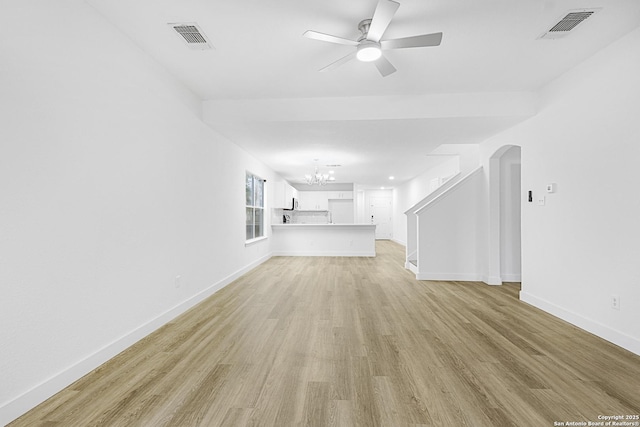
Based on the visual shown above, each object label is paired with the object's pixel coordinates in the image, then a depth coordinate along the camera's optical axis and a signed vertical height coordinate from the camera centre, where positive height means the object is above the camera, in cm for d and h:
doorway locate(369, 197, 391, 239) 1321 -18
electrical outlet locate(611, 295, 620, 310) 246 -82
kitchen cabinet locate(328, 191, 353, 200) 1159 +68
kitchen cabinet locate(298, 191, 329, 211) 1151 +45
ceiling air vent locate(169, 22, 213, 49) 229 +151
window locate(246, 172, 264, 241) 617 +14
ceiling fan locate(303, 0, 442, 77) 193 +129
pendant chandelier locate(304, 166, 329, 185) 796 +99
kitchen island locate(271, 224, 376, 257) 787 -80
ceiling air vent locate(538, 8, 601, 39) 215 +149
